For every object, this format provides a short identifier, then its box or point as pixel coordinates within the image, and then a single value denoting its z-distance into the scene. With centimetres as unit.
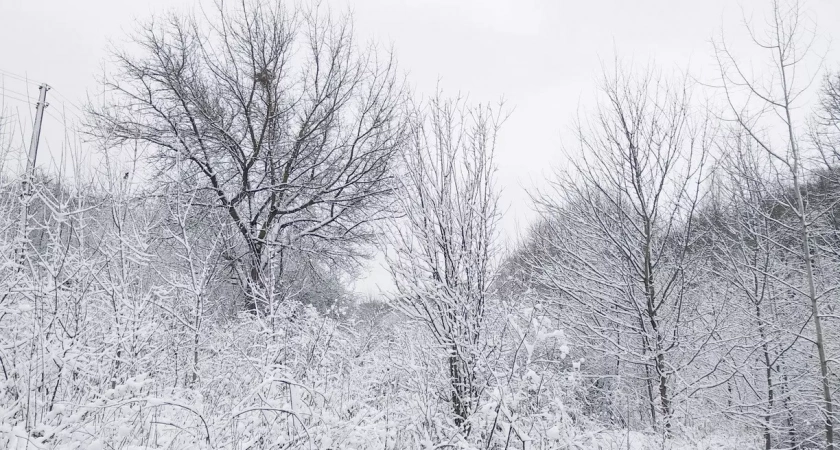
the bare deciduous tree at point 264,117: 1034
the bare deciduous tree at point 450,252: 409
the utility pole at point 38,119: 487
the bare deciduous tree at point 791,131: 504
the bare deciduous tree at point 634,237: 582
